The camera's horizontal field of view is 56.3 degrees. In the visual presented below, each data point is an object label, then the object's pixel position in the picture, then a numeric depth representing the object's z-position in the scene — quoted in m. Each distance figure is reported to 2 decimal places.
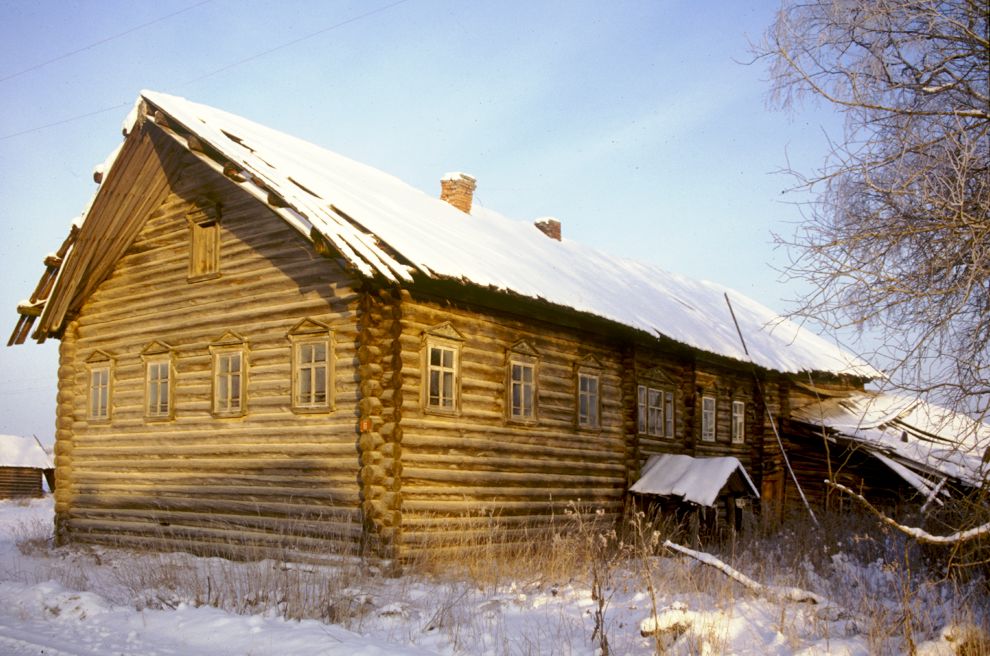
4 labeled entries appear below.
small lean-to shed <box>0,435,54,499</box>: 43.47
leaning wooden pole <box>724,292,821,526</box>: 21.99
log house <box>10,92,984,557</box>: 13.40
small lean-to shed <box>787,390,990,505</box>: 19.42
